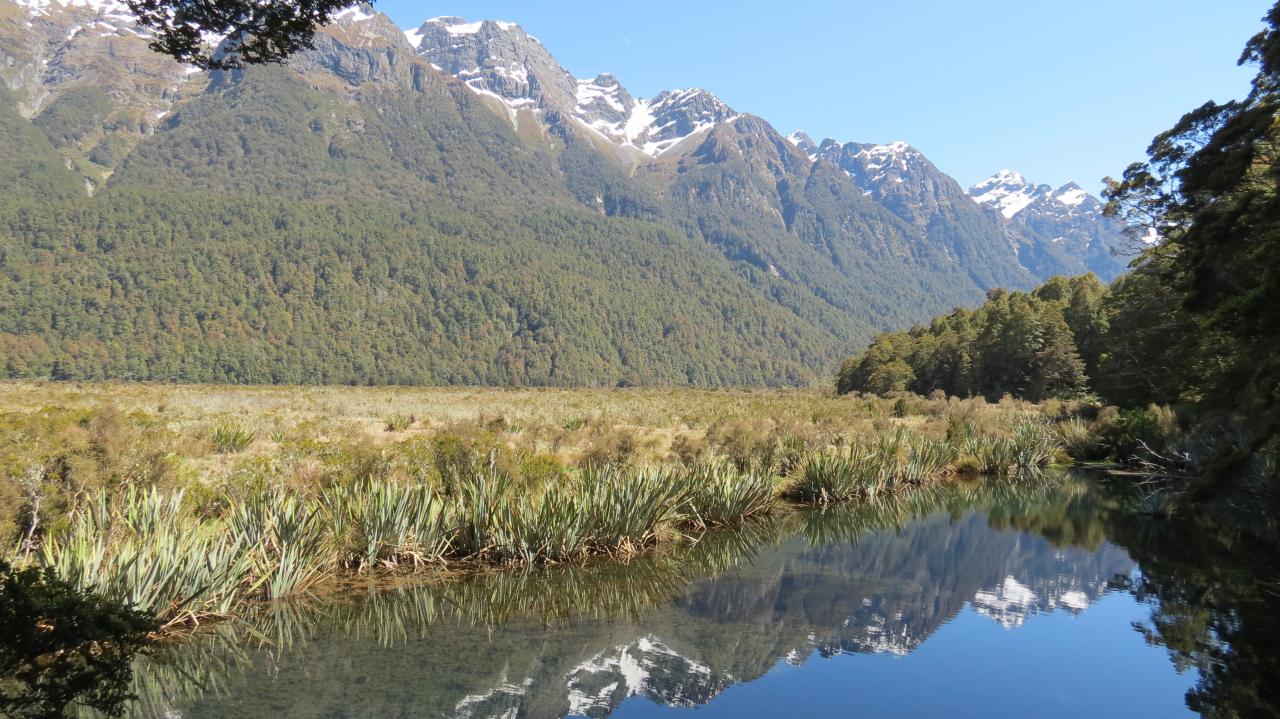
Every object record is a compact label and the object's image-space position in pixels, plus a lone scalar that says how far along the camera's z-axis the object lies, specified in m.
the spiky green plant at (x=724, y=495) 14.47
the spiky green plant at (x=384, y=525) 10.41
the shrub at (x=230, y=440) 19.47
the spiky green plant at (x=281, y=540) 9.11
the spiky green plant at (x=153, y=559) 7.25
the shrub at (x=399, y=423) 28.55
